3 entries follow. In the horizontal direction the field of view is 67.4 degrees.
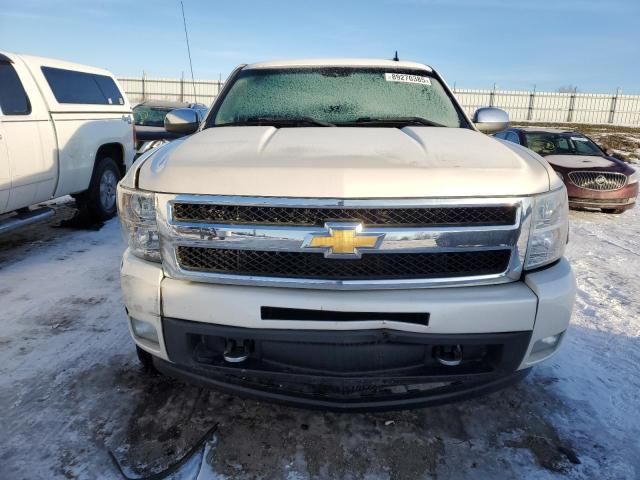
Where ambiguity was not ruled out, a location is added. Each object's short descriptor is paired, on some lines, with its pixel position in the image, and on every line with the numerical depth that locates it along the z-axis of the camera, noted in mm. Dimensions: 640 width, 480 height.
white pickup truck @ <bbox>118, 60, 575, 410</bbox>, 1946
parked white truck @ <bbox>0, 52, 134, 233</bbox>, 4793
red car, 8125
